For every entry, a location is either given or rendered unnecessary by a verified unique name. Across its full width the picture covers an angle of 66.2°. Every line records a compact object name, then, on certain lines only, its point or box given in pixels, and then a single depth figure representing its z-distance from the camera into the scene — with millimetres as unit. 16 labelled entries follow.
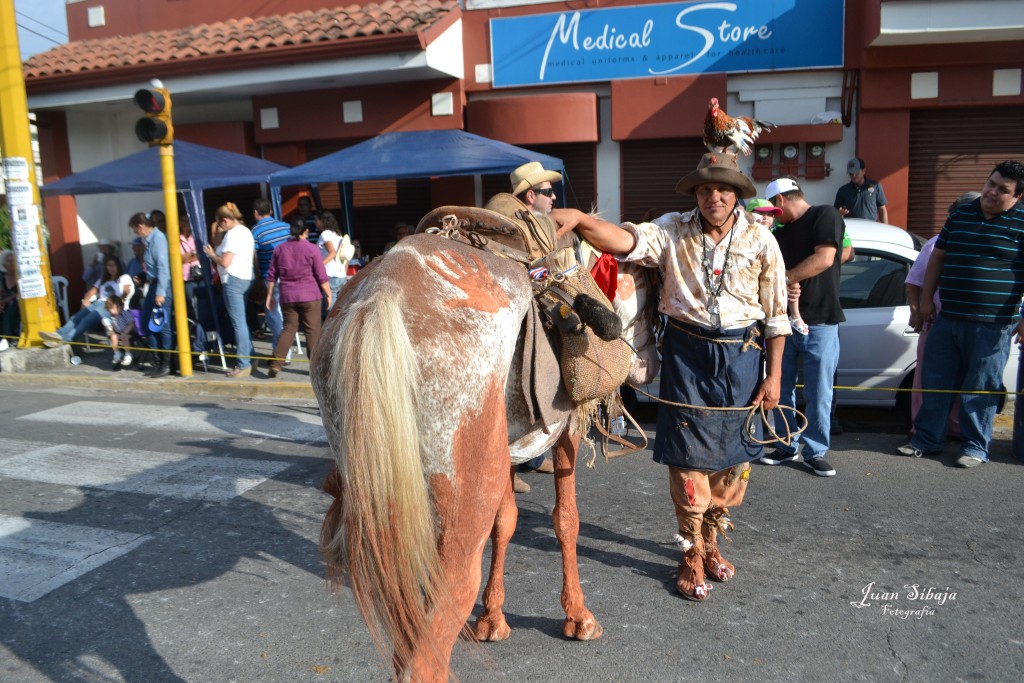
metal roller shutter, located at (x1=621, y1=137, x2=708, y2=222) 11172
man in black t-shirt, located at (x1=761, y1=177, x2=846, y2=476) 5152
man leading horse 3459
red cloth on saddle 3619
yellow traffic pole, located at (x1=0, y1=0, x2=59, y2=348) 9438
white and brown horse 2039
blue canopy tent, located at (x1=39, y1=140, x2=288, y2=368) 9562
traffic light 7969
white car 6238
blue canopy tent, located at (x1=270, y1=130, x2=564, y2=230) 9133
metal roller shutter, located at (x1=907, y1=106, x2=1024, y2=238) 10234
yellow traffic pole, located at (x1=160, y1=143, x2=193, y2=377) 8367
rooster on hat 3549
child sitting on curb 9484
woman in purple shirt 8305
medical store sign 10344
